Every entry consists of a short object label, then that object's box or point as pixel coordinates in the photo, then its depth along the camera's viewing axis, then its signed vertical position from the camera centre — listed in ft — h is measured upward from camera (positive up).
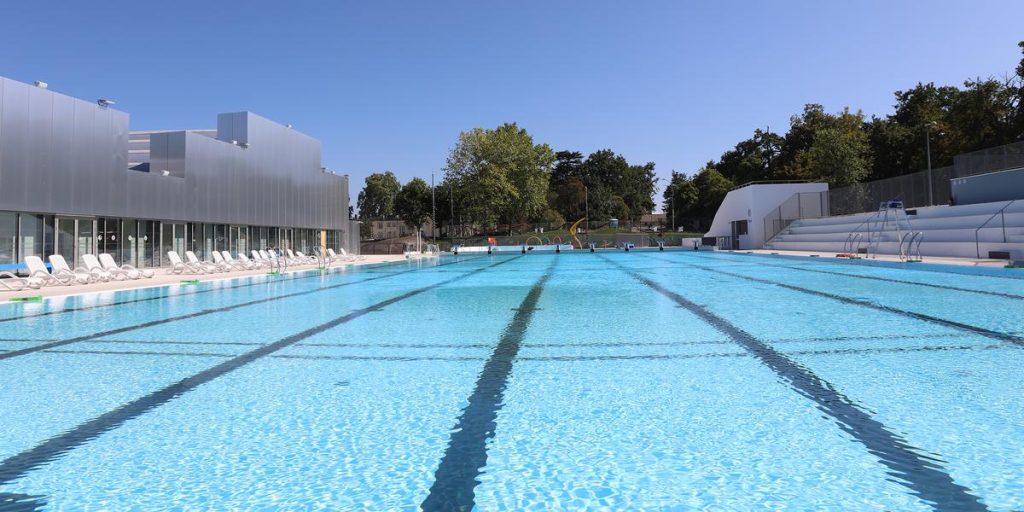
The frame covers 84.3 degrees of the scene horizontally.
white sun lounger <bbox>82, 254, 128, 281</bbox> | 45.66 -0.57
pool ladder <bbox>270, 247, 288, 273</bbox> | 65.45 -0.46
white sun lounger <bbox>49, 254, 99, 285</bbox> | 42.63 -0.55
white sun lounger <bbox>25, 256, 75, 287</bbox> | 39.65 -0.62
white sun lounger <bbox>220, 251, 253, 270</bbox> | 64.05 -0.33
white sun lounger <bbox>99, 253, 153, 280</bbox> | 48.32 -0.49
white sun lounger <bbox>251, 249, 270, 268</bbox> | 67.68 -0.06
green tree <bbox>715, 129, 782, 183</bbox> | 201.34 +35.31
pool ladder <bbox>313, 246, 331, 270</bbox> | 73.95 -0.18
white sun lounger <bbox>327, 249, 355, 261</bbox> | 89.71 +0.31
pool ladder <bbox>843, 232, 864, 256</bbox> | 72.81 +0.62
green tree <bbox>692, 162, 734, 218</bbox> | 209.15 +22.97
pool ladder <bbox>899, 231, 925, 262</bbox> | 60.58 +0.02
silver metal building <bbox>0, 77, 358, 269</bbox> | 50.78 +9.09
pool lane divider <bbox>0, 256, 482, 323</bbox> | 29.01 -2.09
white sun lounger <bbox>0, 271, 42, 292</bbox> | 38.96 -1.28
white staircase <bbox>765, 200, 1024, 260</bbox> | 57.31 +1.95
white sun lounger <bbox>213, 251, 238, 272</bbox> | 61.57 -0.28
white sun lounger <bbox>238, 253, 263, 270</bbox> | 65.57 -0.37
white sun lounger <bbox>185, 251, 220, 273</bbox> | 58.70 -0.35
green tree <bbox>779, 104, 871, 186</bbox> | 123.13 +24.16
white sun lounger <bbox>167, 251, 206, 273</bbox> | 56.70 -0.48
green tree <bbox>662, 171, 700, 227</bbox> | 236.02 +22.67
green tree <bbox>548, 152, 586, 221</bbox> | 247.50 +26.05
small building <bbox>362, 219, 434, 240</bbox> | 256.11 +13.61
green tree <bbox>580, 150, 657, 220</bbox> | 257.75 +34.66
